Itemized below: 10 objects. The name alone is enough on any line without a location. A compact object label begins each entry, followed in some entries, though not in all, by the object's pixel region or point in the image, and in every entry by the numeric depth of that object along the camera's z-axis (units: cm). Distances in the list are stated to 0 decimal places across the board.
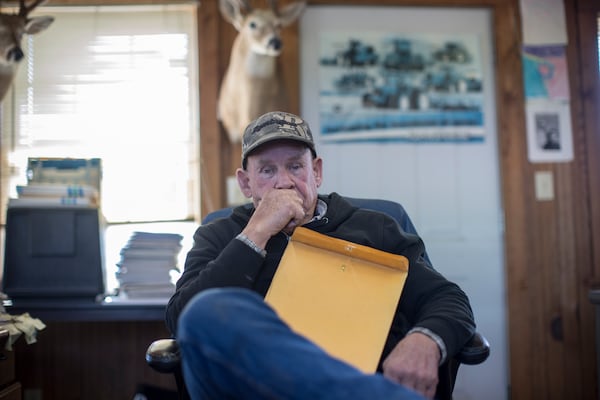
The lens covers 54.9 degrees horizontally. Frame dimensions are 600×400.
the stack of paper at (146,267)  195
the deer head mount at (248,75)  265
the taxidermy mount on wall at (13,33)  250
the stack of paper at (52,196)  192
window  275
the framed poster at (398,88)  282
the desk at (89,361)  253
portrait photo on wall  284
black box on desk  190
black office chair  123
